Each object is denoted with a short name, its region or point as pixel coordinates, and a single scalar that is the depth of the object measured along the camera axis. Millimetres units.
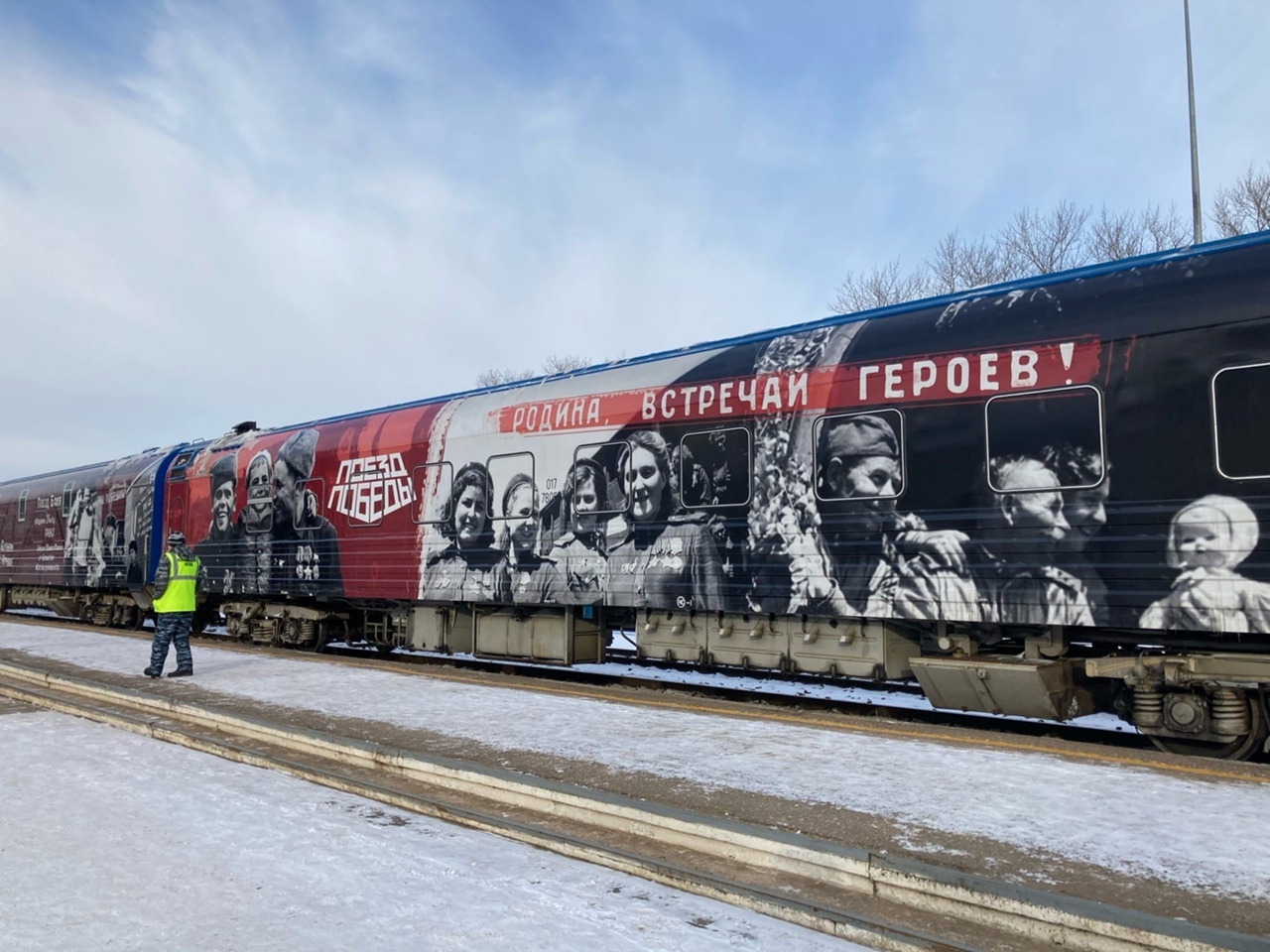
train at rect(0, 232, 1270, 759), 6602
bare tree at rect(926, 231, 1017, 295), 26312
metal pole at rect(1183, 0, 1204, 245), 17703
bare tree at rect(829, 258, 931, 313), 28422
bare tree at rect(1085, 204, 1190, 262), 24000
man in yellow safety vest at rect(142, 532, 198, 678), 11133
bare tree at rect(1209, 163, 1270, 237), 21312
